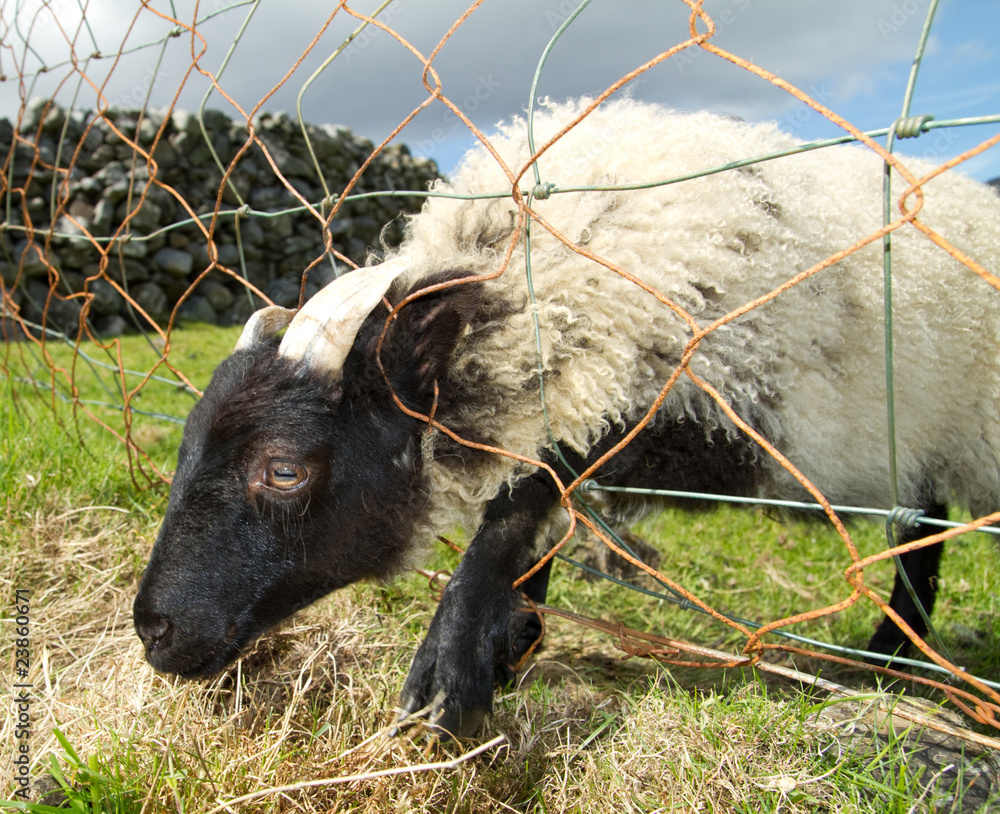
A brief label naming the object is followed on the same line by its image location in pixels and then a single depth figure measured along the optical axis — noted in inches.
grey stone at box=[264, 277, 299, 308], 562.6
